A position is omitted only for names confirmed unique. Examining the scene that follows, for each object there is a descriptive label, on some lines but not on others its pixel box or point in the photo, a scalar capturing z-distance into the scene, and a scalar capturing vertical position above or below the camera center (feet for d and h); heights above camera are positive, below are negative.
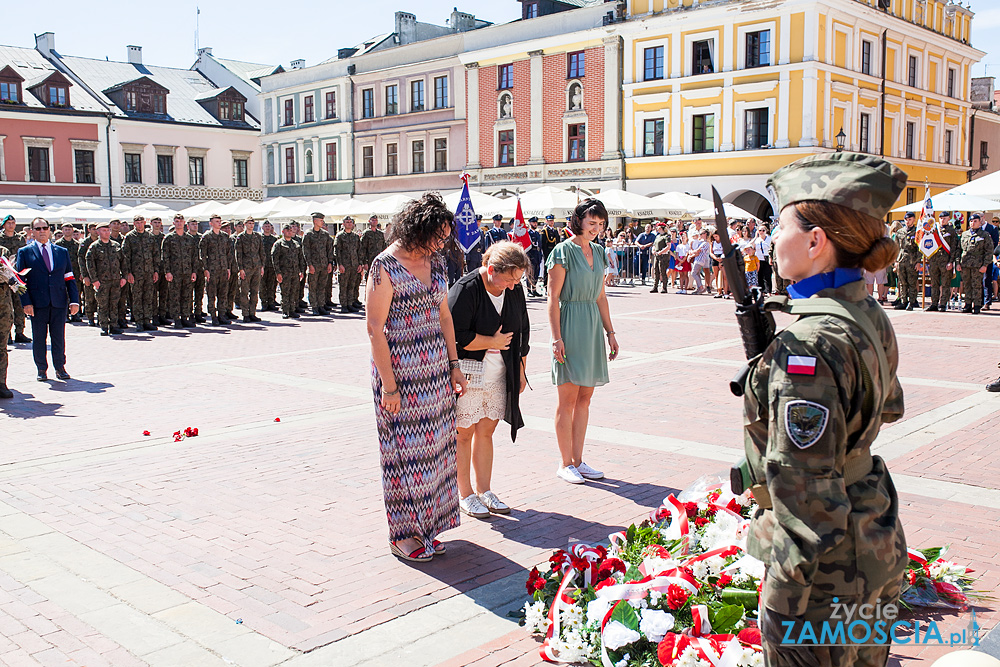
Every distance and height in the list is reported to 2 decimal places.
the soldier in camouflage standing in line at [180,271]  56.13 -1.66
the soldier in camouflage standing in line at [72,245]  59.06 +0.02
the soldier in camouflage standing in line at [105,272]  51.29 -1.56
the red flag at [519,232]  69.46 +0.86
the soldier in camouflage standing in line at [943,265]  60.64 -1.69
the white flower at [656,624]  11.64 -5.05
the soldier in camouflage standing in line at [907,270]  62.13 -2.11
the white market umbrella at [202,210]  92.84 +3.67
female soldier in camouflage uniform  7.01 -1.44
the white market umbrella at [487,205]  82.99 +3.67
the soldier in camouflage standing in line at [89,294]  57.16 -3.20
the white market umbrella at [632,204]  87.72 +3.81
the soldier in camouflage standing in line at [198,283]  57.72 -2.55
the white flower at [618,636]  11.63 -5.19
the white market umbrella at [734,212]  83.80 +2.85
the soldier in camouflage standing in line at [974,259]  58.49 -1.25
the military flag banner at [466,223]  39.86 +0.92
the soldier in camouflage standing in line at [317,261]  63.10 -1.22
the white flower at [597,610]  12.18 -5.08
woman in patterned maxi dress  15.43 -2.38
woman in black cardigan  17.44 -2.17
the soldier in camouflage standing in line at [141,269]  53.47 -1.44
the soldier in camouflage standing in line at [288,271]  62.18 -1.89
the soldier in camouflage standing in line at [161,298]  56.08 -3.45
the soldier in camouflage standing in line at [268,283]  65.26 -2.89
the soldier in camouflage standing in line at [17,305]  50.21 -3.40
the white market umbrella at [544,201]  83.15 +3.97
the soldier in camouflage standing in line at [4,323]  32.17 -2.84
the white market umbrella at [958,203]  56.95 +2.55
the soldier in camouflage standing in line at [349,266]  65.31 -1.65
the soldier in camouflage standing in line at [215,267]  58.13 -1.49
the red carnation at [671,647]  11.18 -5.16
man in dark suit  35.78 -2.05
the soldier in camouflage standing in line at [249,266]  59.26 -1.46
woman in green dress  20.17 -1.99
